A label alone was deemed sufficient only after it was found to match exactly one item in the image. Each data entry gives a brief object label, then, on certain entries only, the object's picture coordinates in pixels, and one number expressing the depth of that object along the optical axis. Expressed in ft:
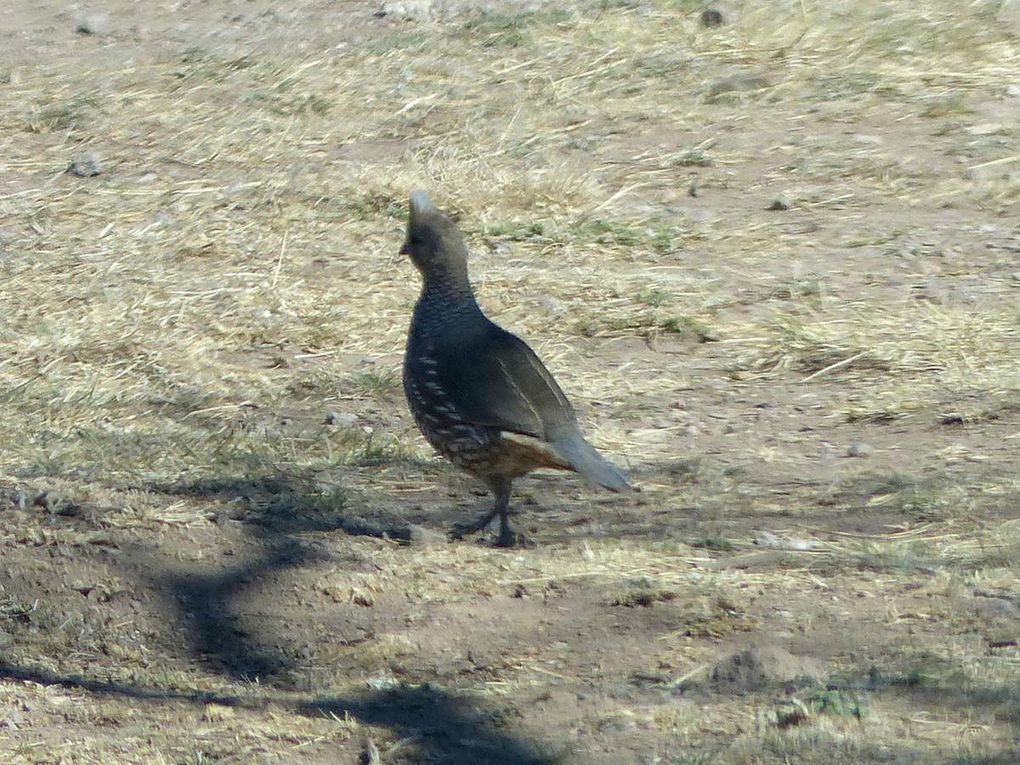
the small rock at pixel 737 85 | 67.67
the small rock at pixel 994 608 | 28.45
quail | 34.17
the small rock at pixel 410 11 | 77.56
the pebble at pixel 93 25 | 77.97
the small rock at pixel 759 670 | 25.88
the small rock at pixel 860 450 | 40.57
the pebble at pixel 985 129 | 63.21
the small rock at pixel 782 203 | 58.49
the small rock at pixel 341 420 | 42.93
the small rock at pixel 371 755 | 24.09
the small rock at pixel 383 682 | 27.25
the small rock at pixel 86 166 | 62.54
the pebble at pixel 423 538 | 33.83
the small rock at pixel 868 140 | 63.00
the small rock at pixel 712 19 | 73.87
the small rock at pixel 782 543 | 33.42
